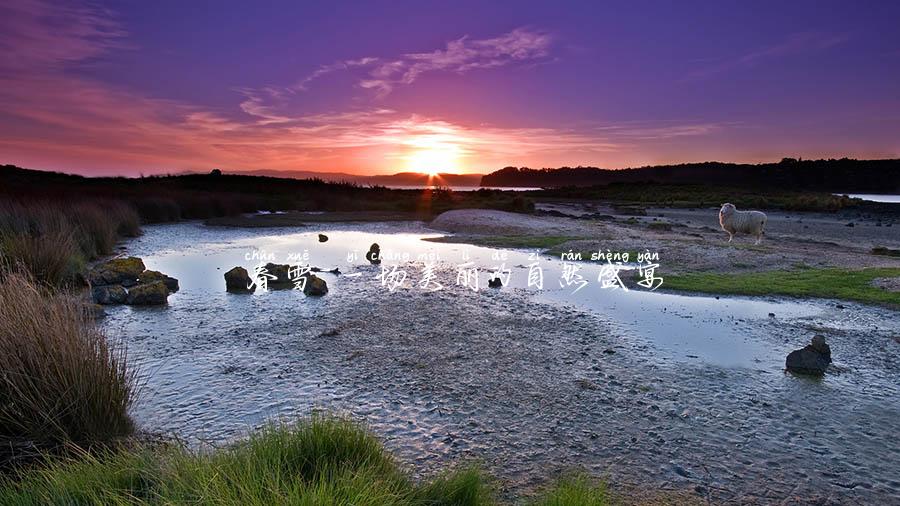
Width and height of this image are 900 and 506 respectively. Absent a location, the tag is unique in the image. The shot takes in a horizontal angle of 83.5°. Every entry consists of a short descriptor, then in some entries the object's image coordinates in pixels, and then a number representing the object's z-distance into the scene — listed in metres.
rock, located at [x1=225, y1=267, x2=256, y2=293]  11.17
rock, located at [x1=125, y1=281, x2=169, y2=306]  9.70
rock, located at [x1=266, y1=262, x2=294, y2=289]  11.89
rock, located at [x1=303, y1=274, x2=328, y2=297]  10.86
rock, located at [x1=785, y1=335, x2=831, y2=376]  6.53
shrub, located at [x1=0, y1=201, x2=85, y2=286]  10.03
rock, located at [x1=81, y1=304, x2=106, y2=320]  8.59
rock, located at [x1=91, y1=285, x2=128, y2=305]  9.68
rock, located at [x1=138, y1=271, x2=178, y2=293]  10.77
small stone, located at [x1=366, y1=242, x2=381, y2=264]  15.76
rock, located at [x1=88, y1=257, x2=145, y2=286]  10.78
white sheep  20.44
